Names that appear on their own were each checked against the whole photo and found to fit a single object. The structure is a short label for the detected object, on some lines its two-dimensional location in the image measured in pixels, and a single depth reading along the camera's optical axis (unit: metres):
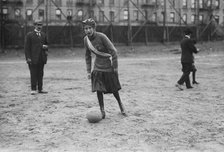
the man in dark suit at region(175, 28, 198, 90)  11.18
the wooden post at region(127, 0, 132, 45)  39.09
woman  6.92
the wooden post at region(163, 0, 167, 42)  41.06
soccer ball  6.75
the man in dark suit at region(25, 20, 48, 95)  10.29
